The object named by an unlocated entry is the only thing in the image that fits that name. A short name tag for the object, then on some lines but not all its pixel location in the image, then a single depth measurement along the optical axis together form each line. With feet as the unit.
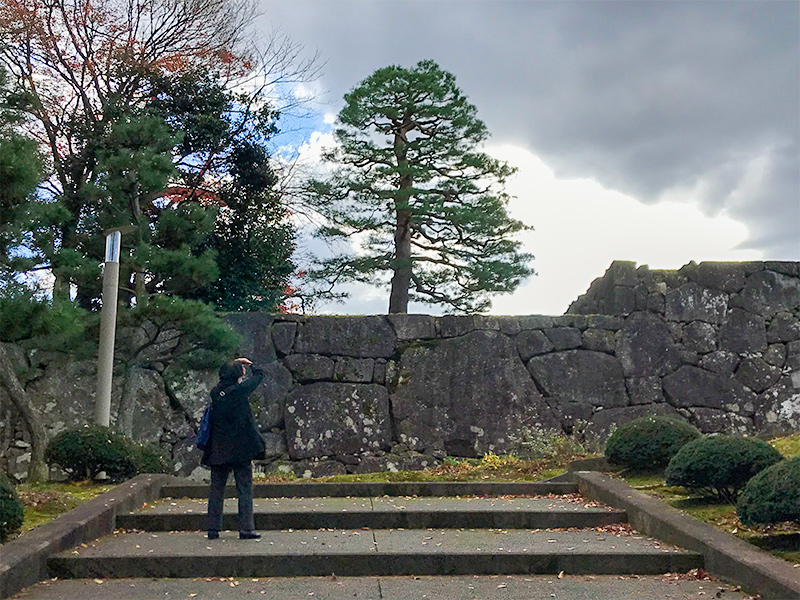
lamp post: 32.68
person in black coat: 21.72
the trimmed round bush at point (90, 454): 28.78
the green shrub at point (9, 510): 18.78
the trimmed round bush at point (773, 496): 17.89
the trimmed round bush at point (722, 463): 22.38
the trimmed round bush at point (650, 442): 28.89
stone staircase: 18.92
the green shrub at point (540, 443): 41.01
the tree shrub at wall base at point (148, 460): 30.07
